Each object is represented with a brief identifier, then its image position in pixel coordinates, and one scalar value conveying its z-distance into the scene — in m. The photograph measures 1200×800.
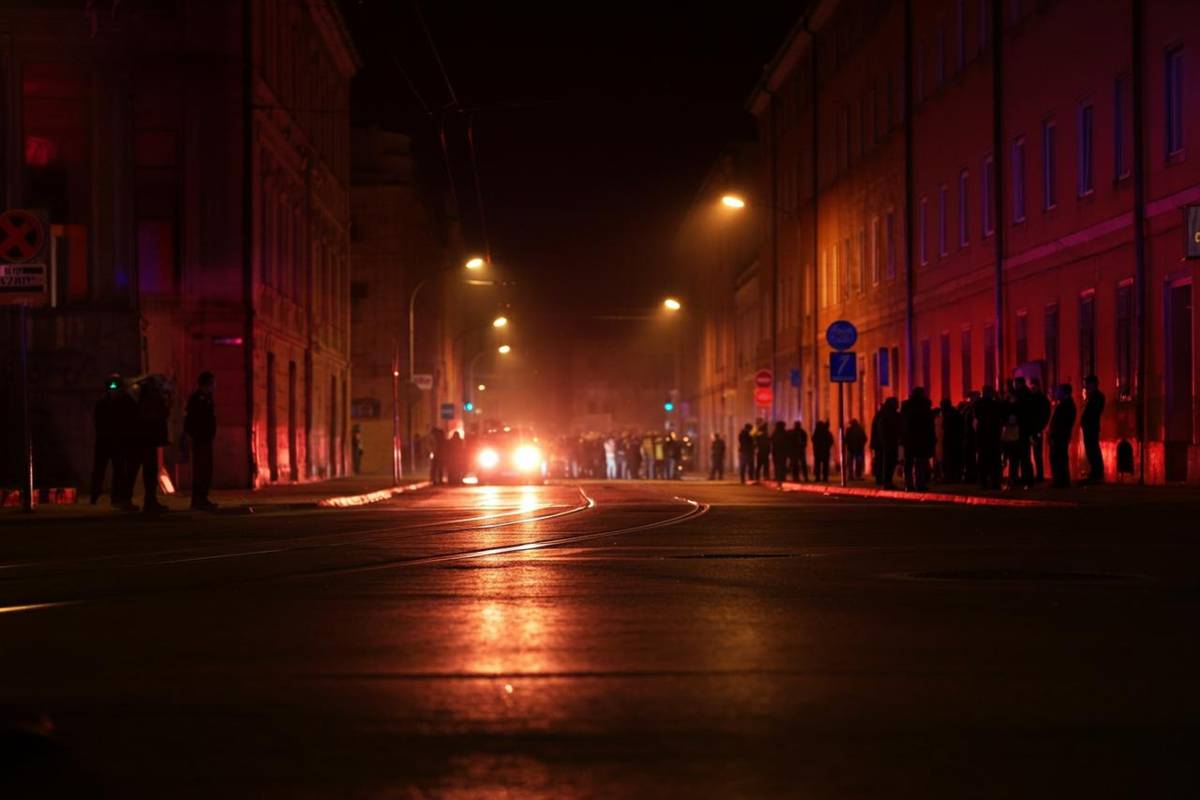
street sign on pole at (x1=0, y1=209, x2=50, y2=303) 23.56
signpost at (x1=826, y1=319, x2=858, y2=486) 37.75
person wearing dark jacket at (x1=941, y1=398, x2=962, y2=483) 36.62
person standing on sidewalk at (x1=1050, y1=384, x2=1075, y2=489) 31.22
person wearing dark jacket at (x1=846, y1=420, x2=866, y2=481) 46.94
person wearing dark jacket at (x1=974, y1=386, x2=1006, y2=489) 30.97
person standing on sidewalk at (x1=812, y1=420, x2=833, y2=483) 48.81
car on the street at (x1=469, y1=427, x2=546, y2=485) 57.66
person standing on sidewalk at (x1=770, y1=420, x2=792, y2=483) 48.12
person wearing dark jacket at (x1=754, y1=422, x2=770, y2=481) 51.50
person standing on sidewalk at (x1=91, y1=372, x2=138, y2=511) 25.94
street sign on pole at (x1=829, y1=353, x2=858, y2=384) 38.00
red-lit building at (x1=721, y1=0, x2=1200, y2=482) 33.00
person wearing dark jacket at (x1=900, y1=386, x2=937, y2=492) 31.72
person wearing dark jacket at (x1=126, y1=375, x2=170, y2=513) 25.28
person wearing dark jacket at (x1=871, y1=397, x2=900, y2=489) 35.12
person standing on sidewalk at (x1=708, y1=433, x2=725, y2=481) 65.19
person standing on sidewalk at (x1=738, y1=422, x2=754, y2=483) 52.75
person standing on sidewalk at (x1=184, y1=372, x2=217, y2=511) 25.23
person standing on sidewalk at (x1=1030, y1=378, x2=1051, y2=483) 30.97
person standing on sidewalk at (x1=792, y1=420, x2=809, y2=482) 48.59
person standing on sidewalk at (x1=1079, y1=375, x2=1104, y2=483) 31.86
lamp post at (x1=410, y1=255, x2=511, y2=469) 61.36
